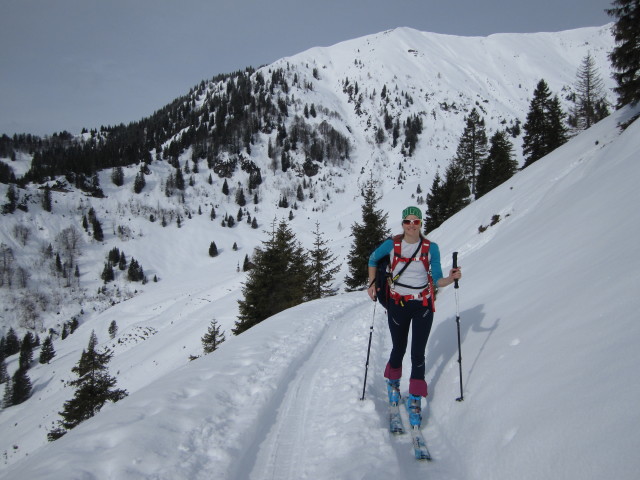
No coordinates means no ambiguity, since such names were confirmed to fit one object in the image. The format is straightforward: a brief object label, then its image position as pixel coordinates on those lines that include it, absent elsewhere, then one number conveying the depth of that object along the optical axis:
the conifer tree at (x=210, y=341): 24.98
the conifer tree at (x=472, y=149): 41.09
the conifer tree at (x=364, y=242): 26.47
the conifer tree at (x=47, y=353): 60.62
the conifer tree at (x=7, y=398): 49.89
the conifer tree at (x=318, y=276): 29.22
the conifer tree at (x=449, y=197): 37.56
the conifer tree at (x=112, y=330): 58.28
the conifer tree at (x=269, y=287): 21.61
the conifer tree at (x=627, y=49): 16.50
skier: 4.25
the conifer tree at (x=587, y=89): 36.16
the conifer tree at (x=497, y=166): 39.75
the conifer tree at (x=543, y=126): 35.22
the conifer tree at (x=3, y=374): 60.88
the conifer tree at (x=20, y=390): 49.72
